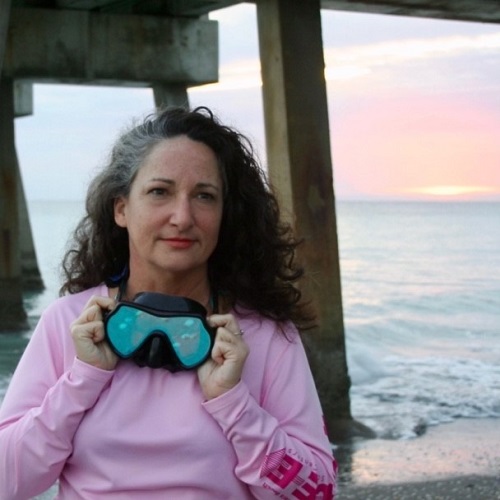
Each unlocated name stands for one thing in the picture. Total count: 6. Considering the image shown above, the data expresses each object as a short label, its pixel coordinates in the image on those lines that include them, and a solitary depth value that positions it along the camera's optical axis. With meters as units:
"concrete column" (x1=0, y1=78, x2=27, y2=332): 15.90
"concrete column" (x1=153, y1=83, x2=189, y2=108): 14.76
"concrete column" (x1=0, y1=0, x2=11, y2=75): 8.09
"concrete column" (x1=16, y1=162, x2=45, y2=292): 22.81
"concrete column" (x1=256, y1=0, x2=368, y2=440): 8.29
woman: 2.24
